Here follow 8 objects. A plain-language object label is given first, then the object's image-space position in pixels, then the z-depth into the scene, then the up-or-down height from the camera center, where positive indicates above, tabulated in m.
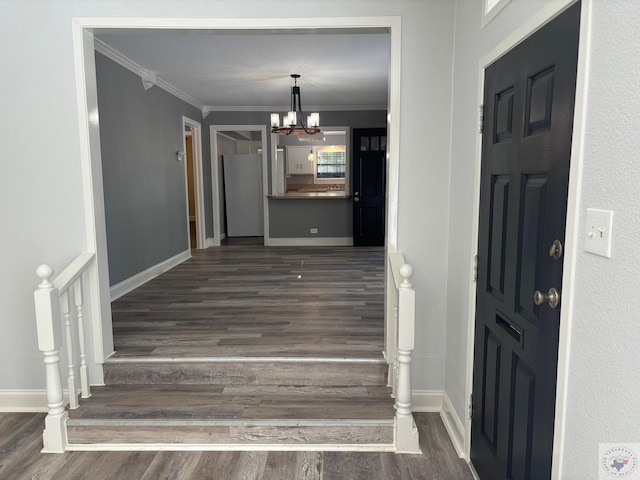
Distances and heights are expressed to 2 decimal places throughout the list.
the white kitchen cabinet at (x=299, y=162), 11.30 +0.63
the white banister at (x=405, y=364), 2.15 -0.93
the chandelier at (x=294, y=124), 5.66 +0.83
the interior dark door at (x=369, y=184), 7.27 +0.03
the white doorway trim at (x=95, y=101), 2.47 +0.50
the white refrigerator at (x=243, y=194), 8.64 -0.16
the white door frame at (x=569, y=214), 1.18 -0.08
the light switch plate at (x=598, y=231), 1.08 -0.12
